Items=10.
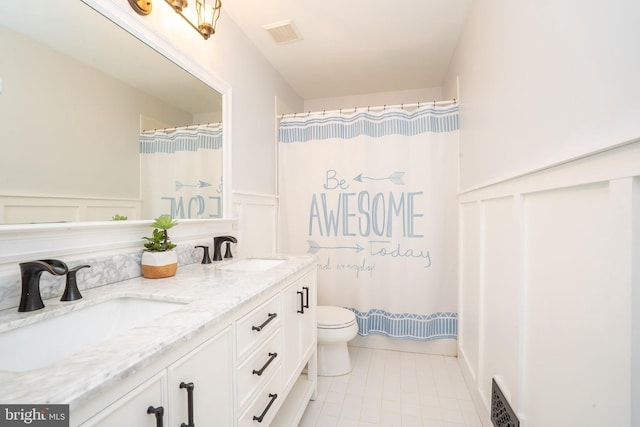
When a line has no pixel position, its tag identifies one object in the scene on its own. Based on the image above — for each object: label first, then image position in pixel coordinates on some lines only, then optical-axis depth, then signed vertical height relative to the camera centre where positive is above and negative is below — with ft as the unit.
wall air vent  3.47 -2.60
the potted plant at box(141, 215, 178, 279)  3.62 -0.53
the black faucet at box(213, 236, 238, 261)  5.06 -0.56
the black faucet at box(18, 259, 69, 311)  2.41 -0.60
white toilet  6.11 -2.79
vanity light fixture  4.19 +3.22
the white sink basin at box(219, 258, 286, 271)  5.02 -0.92
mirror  2.58 +1.12
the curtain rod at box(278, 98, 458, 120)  7.08 +2.81
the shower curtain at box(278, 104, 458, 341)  7.09 +0.07
